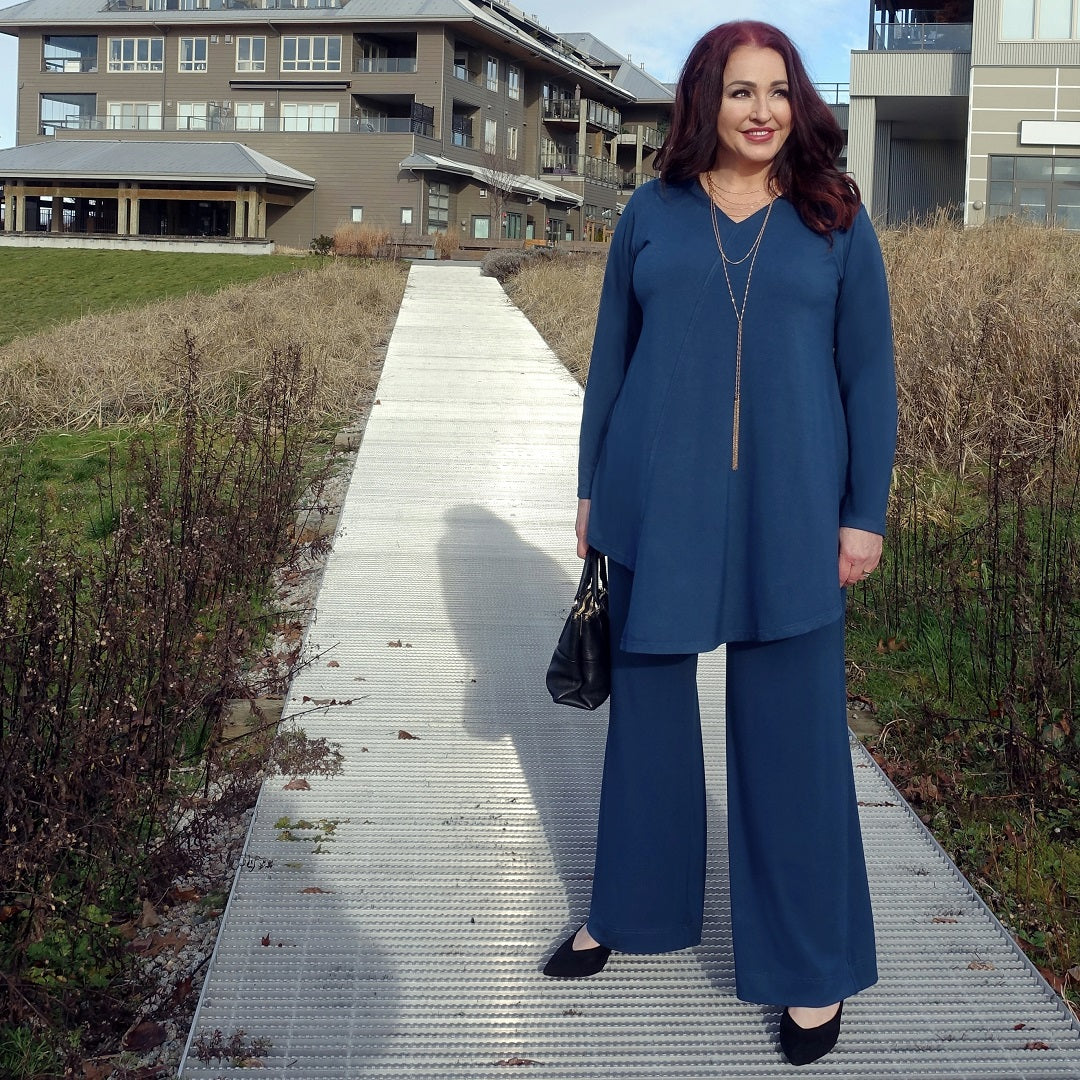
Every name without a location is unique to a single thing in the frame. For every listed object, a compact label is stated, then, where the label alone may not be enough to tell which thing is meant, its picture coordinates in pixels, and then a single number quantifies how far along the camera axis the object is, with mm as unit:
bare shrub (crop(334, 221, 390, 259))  34656
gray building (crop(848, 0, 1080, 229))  29562
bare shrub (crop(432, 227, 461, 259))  36844
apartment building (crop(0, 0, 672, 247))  47562
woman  2641
